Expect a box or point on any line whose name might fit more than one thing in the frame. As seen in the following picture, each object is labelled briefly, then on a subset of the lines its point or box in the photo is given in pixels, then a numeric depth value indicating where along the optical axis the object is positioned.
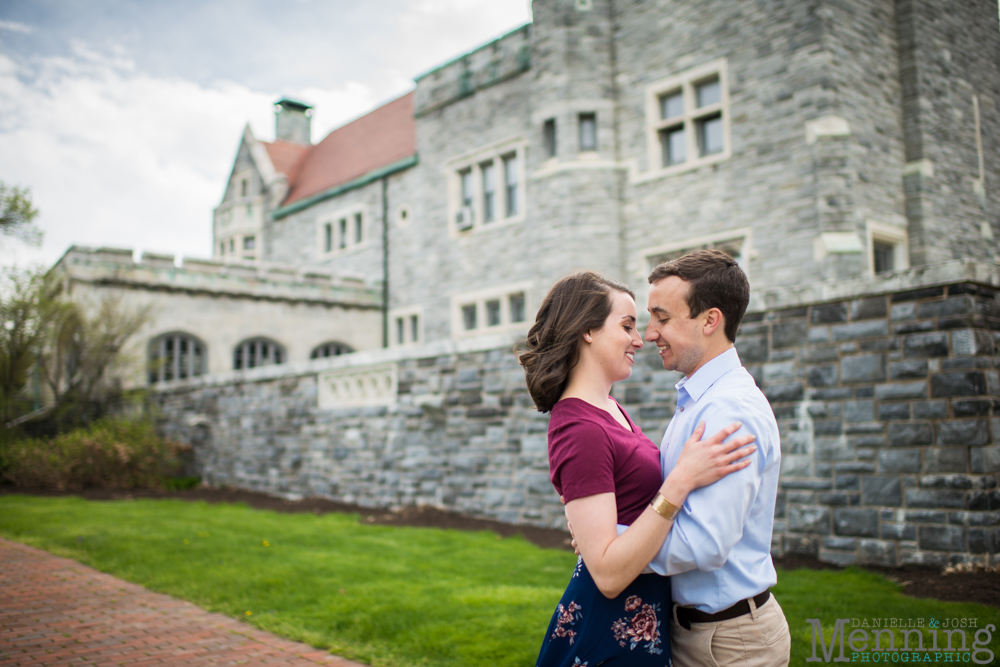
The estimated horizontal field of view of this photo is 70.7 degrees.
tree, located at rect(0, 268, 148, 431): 15.09
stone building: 5.94
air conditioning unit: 17.47
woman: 1.75
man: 1.75
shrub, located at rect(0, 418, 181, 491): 13.36
